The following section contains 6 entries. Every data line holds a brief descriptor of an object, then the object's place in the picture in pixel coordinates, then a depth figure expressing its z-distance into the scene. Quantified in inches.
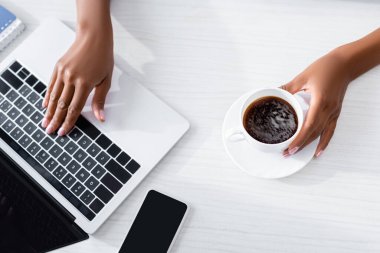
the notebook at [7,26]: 31.8
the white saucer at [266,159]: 28.6
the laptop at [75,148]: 28.7
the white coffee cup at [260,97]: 27.0
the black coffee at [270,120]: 27.9
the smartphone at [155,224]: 28.3
